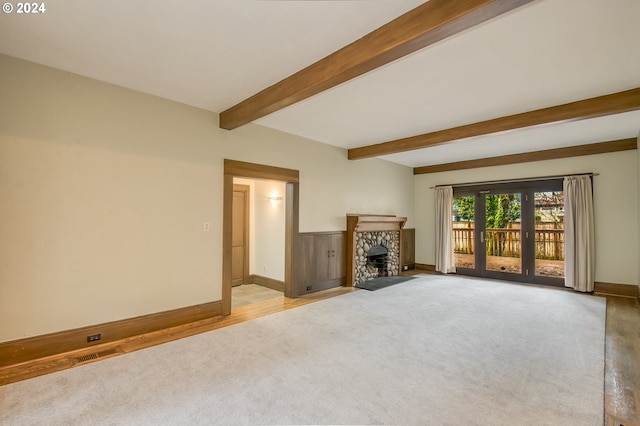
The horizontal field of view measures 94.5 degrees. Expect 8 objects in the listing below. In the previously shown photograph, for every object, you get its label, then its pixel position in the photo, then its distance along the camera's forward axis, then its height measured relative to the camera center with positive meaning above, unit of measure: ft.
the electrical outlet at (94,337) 10.30 -4.19
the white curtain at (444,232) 24.56 -1.13
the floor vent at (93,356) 9.41 -4.50
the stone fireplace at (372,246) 20.12 -2.09
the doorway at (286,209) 13.87 +0.48
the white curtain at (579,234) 18.61 -0.98
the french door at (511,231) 20.47 -0.92
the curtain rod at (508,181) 19.31 +2.84
